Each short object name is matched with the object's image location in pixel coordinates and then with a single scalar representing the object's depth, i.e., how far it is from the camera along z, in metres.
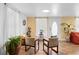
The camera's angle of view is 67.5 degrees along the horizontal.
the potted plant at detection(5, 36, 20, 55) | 1.58
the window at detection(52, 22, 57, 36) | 3.77
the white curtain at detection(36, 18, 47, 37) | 3.85
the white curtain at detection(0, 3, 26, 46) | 1.54
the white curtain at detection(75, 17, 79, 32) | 3.77
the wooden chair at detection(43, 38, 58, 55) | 2.15
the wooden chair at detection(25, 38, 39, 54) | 2.26
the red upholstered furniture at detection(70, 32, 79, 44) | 3.29
